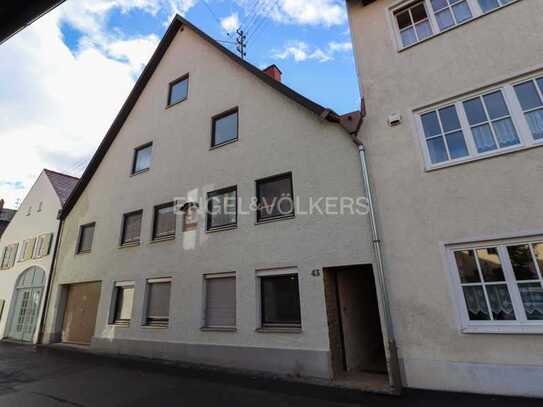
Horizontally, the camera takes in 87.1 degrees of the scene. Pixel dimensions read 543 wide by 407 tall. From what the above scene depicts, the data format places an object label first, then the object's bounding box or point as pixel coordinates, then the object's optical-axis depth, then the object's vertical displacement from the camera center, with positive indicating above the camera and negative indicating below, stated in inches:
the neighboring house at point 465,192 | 199.0 +78.9
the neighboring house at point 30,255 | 543.2 +119.2
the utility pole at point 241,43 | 674.2 +584.1
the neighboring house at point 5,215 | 930.1 +361.5
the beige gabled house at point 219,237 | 274.7 +81.2
